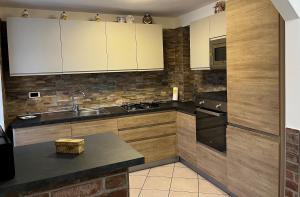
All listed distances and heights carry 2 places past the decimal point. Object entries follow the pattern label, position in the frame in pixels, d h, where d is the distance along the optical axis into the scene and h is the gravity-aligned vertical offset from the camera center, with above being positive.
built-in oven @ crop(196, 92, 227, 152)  2.74 -0.48
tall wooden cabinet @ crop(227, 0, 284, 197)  2.04 -0.15
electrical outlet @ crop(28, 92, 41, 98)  3.42 -0.13
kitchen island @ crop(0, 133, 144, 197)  1.26 -0.46
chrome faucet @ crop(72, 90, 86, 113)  3.66 -0.30
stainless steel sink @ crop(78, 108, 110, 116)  3.34 -0.39
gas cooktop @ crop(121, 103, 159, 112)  3.60 -0.36
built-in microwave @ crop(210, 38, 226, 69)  2.99 +0.33
